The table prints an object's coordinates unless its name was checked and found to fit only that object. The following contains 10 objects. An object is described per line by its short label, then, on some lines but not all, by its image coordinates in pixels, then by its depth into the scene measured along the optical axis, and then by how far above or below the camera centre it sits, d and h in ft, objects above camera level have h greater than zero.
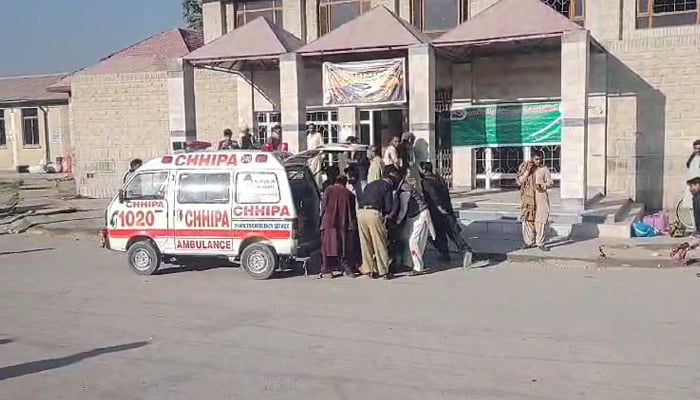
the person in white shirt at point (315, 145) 44.16 -0.11
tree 170.85 +30.80
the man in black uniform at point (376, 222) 35.76 -3.73
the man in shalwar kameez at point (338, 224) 36.01 -3.86
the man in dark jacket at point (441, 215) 38.81 -3.83
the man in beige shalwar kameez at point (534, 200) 40.57 -3.29
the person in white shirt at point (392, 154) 45.23 -0.67
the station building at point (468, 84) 58.13 +5.08
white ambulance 36.04 -3.19
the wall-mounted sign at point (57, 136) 130.52 +2.41
